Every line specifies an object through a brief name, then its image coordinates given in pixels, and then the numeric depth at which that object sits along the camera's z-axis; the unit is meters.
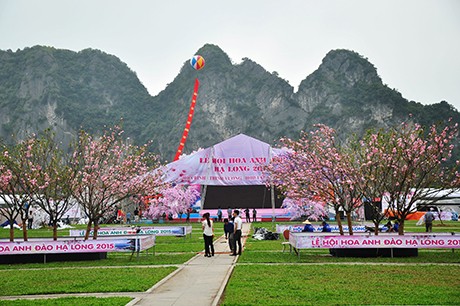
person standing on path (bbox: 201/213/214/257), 19.69
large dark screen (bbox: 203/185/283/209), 69.19
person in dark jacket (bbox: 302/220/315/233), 23.86
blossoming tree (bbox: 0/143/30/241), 20.64
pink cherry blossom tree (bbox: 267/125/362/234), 21.12
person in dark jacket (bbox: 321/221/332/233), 24.13
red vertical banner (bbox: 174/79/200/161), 74.31
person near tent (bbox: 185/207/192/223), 55.13
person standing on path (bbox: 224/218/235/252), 20.45
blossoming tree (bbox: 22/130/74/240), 21.02
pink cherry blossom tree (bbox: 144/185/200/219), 57.53
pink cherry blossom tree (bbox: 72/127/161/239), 21.83
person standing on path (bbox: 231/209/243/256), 20.08
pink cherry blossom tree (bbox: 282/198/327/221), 49.53
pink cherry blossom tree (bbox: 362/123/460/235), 19.64
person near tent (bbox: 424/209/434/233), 31.47
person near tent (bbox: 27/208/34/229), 47.84
